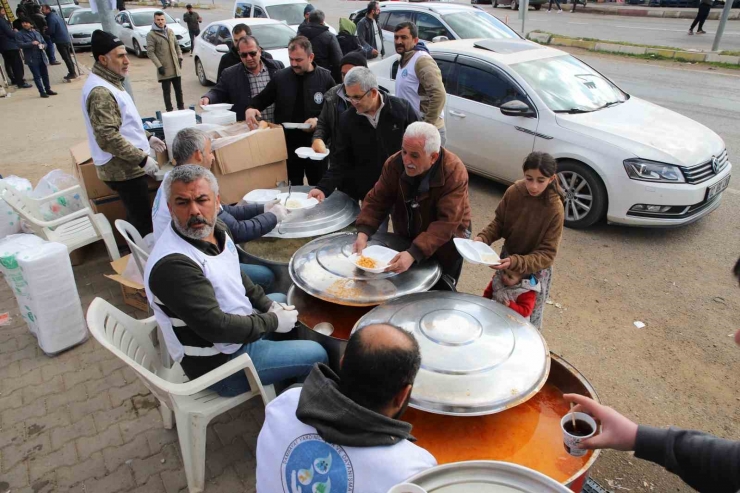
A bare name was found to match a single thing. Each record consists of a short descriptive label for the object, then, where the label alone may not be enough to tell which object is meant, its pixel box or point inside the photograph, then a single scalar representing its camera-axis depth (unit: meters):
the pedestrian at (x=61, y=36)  12.75
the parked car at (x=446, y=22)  8.24
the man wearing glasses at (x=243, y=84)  5.16
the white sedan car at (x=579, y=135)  4.84
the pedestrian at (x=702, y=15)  16.27
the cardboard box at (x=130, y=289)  4.06
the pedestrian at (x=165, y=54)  8.69
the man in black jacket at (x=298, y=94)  4.68
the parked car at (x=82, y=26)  18.09
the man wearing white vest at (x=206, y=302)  2.19
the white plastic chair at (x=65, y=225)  4.25
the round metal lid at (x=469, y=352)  2.07
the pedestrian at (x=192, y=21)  15.34
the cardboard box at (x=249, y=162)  4.16
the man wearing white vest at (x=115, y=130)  3.75
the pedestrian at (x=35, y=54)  11.01
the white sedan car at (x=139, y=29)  16.72
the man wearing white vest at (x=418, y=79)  4.87
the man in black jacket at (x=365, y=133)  3.58
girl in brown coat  2.96
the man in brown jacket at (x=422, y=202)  2.94
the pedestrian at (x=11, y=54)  11.27
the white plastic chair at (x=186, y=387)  2.35
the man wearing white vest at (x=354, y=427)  1.41
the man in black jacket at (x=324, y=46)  6.63
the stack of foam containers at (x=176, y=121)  4.25
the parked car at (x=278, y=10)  11.84
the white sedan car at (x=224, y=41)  10.10
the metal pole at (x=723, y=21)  12.34
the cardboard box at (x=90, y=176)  4.55
